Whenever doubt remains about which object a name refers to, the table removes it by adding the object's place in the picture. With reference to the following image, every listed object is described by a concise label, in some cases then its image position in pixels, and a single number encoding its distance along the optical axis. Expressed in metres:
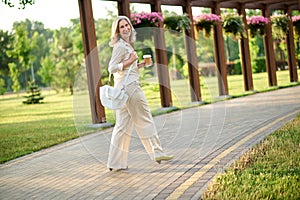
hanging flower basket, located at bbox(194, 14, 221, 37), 14.89
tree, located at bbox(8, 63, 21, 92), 36.53
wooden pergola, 10.71
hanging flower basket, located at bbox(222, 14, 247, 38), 15.96
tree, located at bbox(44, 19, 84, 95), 36.56
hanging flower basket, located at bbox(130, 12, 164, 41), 11.94
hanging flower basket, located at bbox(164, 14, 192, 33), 13.30
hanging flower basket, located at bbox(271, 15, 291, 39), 18.67
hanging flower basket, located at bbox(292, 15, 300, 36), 20.16
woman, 5.92
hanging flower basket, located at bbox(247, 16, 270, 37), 17.68
